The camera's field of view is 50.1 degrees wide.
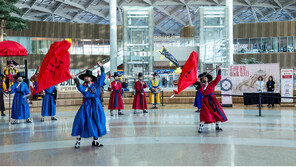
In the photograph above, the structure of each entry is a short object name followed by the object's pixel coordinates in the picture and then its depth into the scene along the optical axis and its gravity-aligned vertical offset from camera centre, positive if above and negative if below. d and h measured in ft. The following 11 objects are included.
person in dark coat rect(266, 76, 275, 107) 45.91 -0.48
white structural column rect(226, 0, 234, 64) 71.61 +11.93
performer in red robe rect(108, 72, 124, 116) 37.83 -1.78
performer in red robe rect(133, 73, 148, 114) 39.88 -1.78
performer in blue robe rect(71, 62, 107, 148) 18.65 -1.92
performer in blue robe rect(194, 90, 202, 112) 40.03 -2.41
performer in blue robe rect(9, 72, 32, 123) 30.78 -1.95
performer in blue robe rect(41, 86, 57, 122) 33.22 -2.29
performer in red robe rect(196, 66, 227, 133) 24.21 -1.88
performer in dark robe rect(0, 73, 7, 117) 35.84 -1.11
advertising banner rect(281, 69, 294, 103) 46.19 -0.49
